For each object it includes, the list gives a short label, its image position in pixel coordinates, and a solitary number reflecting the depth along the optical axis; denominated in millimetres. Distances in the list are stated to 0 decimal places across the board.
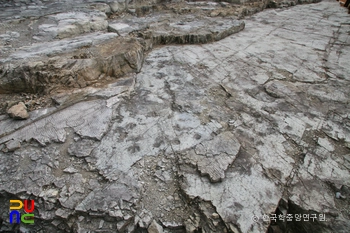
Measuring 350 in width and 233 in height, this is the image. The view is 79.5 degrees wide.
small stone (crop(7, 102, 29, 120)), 1875
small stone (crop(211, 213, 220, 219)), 1345
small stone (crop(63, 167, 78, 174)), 1600
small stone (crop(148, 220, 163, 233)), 1336
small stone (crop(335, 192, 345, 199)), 1432
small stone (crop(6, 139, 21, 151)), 1710
